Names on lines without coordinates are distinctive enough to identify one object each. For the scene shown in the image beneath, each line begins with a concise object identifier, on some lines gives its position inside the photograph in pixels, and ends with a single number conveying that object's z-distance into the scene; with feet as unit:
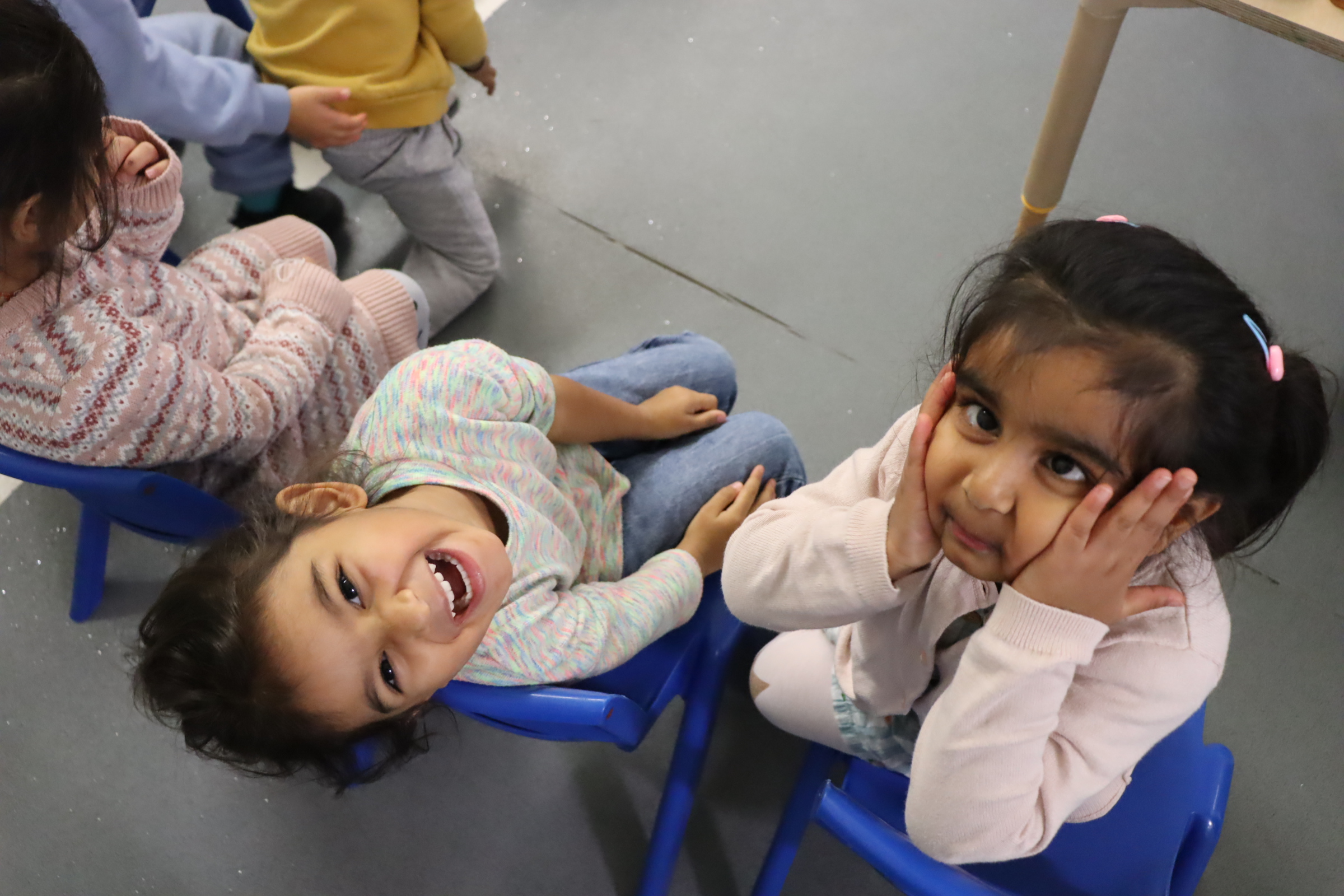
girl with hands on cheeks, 1.70
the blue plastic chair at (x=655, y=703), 2.34
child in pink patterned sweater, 2.37
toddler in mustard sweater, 3.86
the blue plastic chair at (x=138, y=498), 2.60
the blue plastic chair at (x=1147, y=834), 2.33
